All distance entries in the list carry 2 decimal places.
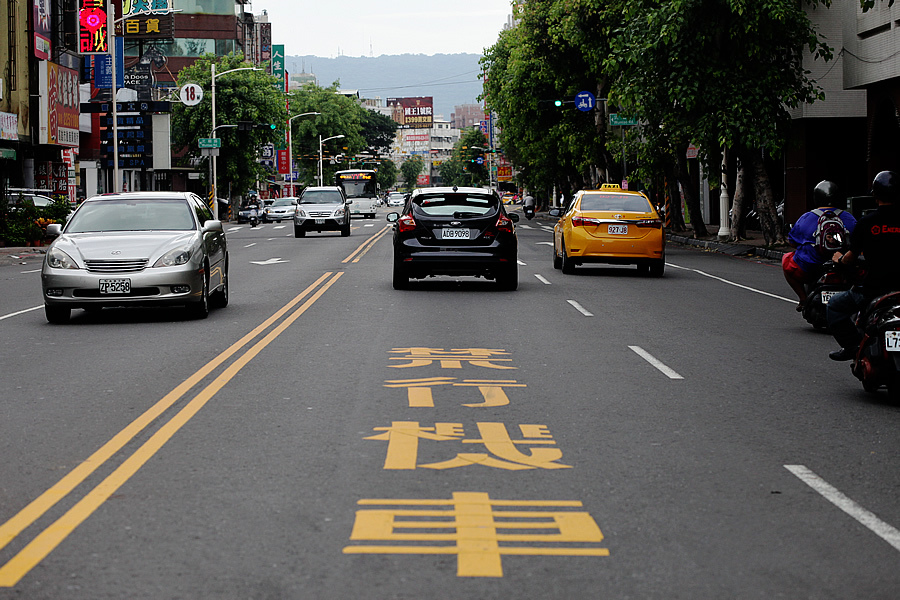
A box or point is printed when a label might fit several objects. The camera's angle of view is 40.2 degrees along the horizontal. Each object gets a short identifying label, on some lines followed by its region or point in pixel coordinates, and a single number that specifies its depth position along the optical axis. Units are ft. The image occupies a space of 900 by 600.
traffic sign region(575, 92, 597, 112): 152.56
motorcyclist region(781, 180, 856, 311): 43.75
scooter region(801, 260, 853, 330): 42.27
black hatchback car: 61.62
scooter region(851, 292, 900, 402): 28.66
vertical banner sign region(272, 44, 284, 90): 333.31
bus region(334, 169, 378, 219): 295.07
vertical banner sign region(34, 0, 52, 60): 161.58
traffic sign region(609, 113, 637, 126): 135.01
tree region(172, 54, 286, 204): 244.01
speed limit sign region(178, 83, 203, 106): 217.77
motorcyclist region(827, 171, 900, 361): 30.30
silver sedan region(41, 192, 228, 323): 46.93
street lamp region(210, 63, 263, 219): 203.57
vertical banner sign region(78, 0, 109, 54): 169.48
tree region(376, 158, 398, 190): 581.94
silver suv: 140.26
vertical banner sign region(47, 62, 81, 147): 164.45
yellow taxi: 73.00
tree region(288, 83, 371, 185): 406.62
